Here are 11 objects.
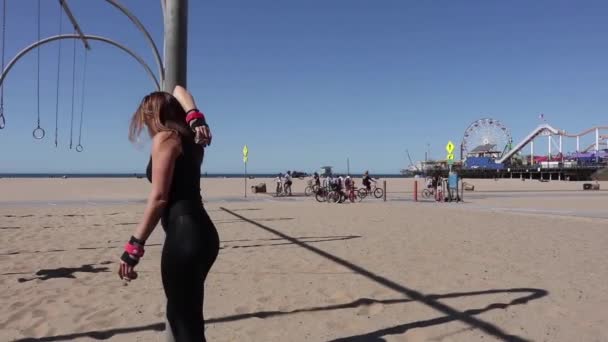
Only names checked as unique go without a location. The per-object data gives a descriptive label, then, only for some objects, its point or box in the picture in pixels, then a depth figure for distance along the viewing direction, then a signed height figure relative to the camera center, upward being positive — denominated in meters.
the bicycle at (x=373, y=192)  25.84 -0.64
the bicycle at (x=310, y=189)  26.24 -0.50
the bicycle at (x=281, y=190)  30.30 -0.64
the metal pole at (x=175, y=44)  2.92 +0.88
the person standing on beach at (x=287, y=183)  30.36 -0.15
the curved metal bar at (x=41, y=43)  10.27 +3.15
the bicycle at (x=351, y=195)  23.70 -0.72
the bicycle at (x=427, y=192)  27.93 -0.62
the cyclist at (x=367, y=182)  26.30 -0.03
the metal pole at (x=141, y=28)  5.23 +2.02
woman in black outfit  2.25 -0.18
